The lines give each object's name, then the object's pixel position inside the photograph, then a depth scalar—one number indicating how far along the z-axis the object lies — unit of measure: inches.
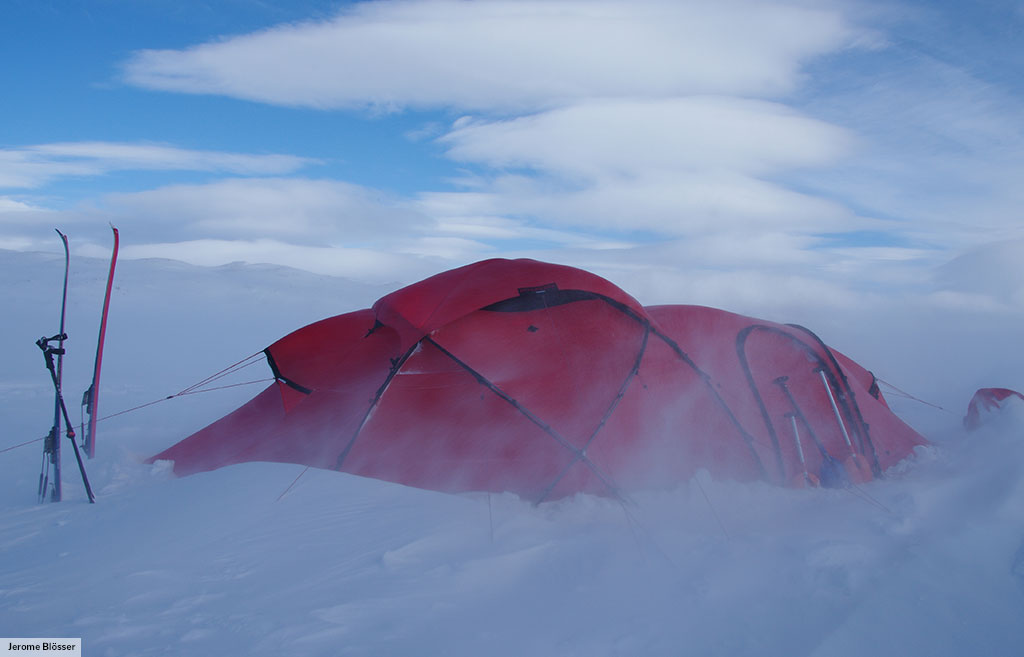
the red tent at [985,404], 251.6
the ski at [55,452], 194.4
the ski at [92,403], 230.1
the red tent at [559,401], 189.3
